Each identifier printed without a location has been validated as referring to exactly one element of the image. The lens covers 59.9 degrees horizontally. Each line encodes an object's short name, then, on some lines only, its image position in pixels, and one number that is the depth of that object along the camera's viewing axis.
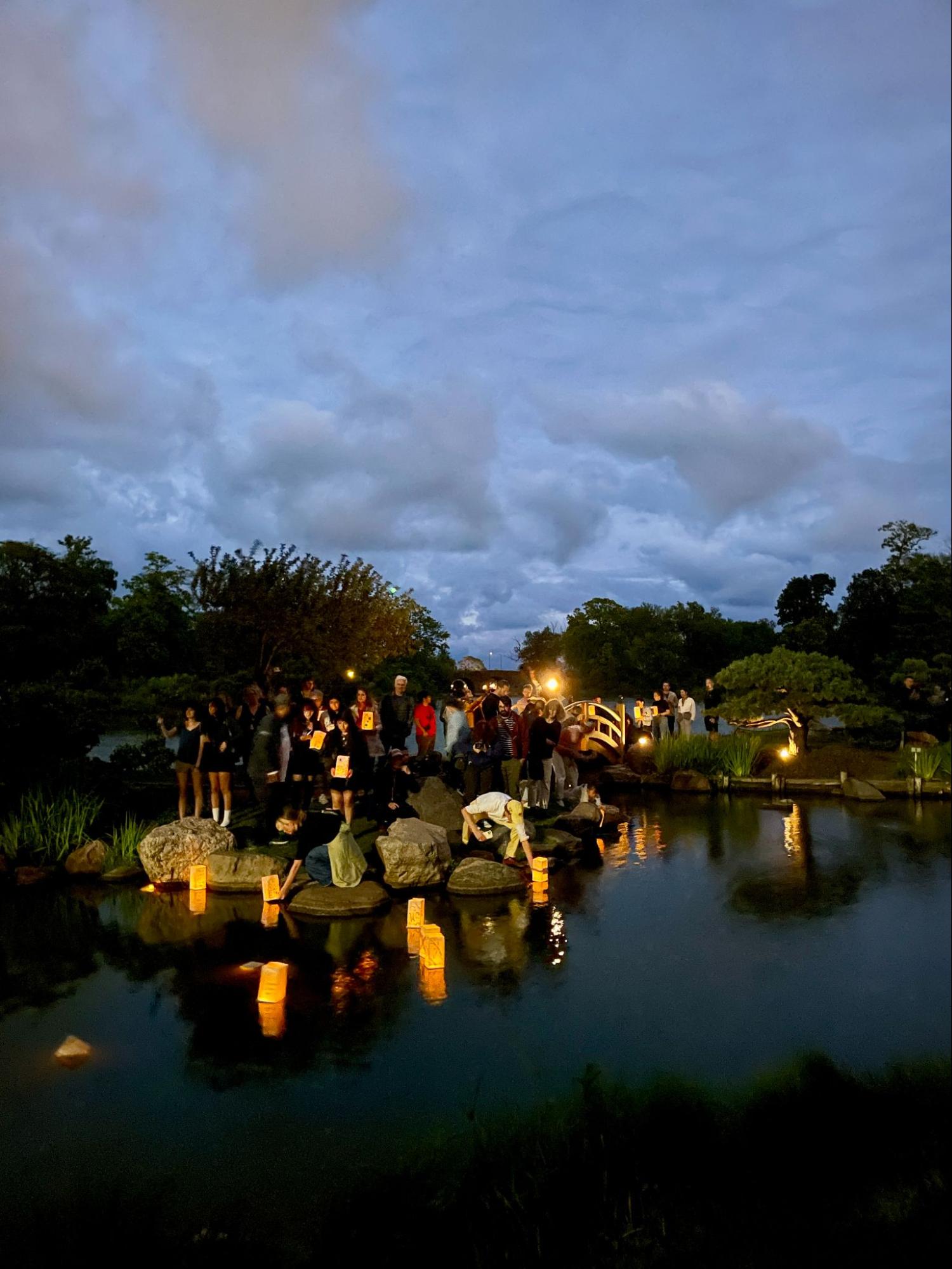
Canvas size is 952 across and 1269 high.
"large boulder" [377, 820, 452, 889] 10.55
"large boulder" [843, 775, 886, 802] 15.94
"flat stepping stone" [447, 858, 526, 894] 10.41
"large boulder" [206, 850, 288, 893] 10.45
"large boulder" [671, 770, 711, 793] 18.23
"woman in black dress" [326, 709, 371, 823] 10.95
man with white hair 14.33
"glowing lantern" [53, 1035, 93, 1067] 6.01
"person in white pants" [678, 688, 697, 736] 21.56
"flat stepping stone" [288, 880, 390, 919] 9.52
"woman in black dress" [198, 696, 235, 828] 11.78
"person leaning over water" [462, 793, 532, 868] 11.30
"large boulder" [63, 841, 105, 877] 11.23
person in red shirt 15.43
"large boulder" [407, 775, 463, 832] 12.79
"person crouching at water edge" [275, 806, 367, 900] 9.99
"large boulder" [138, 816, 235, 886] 10.77
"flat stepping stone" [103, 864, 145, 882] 11.07
